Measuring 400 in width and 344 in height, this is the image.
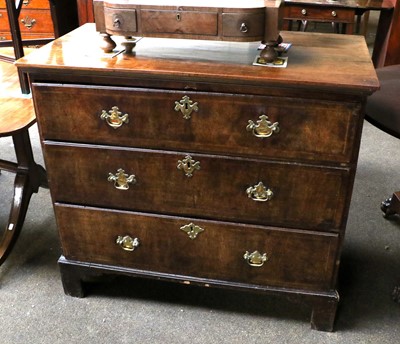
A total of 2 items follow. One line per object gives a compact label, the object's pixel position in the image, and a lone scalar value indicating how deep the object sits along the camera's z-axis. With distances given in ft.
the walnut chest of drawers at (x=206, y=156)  4.01
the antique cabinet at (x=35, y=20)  9.66
